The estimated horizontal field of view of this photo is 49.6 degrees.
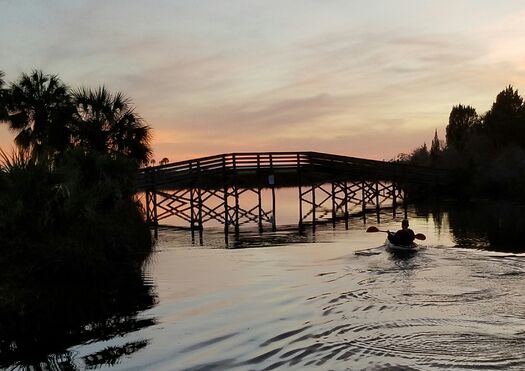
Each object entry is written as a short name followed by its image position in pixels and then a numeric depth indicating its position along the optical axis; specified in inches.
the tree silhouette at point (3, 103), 1159.0
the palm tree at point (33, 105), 1159.6
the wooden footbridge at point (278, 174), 1579.7
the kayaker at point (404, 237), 806.5
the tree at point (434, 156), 2755.9
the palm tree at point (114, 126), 1051.3
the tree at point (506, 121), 2551.7
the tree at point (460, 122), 3290.4
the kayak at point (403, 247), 807.7
